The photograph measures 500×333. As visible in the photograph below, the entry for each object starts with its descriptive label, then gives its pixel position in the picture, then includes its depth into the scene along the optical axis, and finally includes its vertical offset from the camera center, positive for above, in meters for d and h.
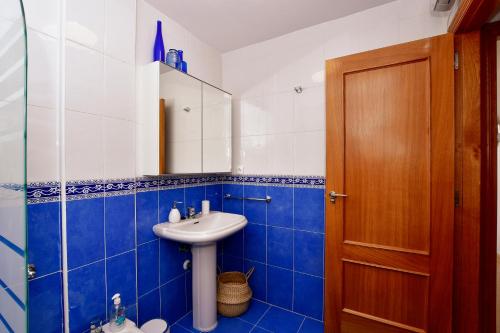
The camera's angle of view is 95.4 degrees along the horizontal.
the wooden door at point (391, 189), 1.27 -0.14
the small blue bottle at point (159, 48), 1.52 +0.80
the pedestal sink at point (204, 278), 1.63 -0.82
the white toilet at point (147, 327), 1.18 -0.99
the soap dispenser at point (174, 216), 1.61 -0.35
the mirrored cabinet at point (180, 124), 1.43 +0.31
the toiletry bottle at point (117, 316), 1.19 -0.80
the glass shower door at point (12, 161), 0.56 +0.02
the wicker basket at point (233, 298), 1.78 -1.05
